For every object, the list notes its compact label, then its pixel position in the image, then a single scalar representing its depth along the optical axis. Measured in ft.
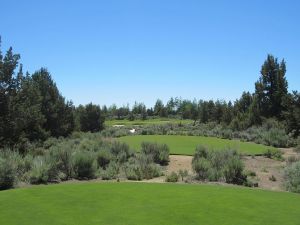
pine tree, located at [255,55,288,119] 118.17
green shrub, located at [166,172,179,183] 38.94
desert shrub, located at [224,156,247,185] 40.40
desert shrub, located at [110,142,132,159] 54.32
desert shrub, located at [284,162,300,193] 34.03
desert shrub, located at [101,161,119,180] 41.06
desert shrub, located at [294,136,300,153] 68.00
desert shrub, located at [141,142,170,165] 53.62
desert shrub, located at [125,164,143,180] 40.76
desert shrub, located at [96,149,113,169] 48.49
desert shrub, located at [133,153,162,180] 42.39
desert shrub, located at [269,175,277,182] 42.54
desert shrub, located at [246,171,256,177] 44.45
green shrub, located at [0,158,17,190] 30.45
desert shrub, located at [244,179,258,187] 39.13
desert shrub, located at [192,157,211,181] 41.44
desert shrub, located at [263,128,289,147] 77.91
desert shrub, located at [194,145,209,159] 51.60
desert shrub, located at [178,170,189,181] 42.27
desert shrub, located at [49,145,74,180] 40.44
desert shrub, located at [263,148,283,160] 58.23
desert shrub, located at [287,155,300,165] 53.66
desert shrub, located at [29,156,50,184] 35.02
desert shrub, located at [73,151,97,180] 41.06
